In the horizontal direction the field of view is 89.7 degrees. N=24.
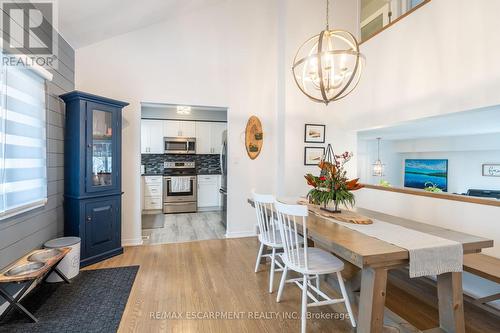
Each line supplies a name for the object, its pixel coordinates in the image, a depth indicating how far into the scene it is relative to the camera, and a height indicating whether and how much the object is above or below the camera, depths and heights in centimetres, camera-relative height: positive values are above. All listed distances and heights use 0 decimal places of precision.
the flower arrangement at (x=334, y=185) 220 -17
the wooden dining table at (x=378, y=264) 145 -56
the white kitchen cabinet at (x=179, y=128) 602 +88
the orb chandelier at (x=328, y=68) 217 +88
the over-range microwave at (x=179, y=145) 595 +47
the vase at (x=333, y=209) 234 -42
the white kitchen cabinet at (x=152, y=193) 587 -67
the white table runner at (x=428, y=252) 147 -51
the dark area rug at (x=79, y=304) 189 -121
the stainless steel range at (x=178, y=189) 587 -58
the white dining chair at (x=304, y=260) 182 -75
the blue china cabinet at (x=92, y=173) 289 -11
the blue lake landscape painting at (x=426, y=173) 592 -14
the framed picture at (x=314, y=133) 422 +55
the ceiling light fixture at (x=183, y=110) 562 +124
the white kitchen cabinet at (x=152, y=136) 589 +65
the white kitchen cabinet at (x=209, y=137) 628 +70
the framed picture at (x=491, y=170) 494 -4
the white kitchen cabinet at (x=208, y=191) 620 -65
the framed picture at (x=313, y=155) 422 +19
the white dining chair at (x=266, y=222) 242 -59
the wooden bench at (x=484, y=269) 186 -78
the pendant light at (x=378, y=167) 663 -1
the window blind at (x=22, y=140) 199 +21
